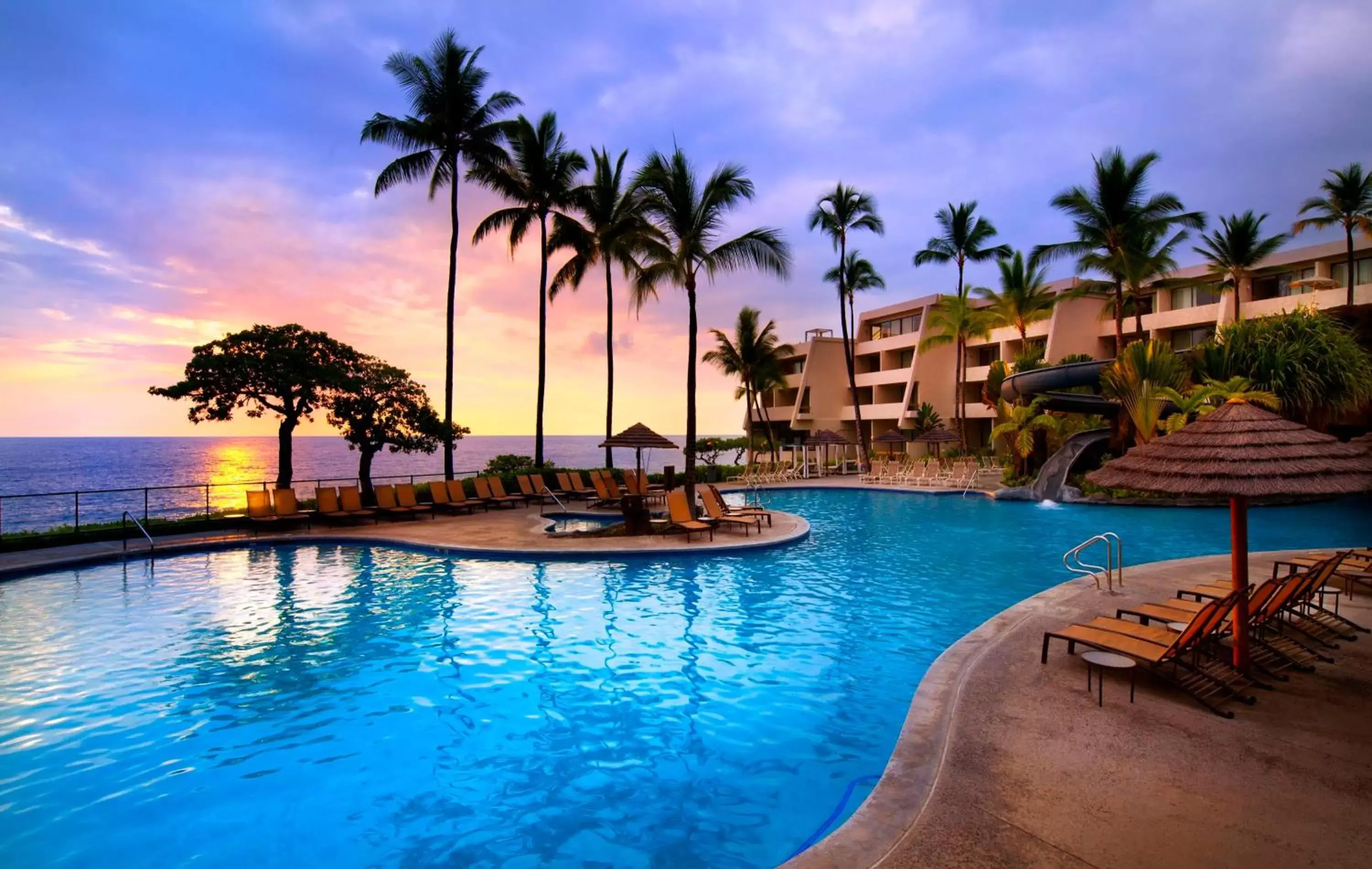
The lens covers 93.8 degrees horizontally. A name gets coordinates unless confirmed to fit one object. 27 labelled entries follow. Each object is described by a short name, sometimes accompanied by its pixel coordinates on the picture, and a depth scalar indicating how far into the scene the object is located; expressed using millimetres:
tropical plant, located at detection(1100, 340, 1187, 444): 20797
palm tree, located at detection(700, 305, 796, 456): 39094
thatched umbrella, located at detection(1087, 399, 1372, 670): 5125
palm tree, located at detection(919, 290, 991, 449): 33906
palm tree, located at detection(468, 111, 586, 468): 23359
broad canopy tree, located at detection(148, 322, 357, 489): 16969
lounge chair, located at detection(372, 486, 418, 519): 17312
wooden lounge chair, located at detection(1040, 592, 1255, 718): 5090
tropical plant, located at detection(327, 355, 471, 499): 19172
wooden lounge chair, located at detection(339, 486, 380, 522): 16859
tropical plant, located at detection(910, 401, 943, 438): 37594
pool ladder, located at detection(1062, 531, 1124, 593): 8719
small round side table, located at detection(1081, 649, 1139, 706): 5184
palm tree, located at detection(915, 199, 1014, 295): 33312
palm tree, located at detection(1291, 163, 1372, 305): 25859
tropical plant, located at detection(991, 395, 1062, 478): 24250
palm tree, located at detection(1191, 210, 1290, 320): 27484
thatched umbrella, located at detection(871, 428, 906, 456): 32375
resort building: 27438
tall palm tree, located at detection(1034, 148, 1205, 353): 25344
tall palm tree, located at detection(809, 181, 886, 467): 30266
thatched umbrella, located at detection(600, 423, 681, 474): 16516
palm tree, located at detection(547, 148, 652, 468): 24703
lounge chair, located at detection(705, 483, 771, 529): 15797
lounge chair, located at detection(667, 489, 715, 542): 14391
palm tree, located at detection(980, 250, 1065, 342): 33250
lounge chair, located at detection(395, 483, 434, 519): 18000
